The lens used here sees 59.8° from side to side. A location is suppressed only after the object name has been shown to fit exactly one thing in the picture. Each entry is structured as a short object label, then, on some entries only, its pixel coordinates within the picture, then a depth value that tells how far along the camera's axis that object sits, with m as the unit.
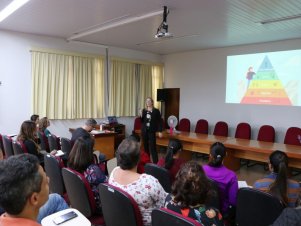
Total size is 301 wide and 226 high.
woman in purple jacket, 2.42
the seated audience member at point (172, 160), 2.75
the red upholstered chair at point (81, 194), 2.18
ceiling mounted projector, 3.87
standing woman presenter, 5.63
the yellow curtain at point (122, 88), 7.25
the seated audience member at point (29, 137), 3.69
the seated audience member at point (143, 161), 3.09
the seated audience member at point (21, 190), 1.01
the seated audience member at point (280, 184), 2.08
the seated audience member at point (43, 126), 4.87
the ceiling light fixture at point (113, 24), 4.09
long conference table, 4.33
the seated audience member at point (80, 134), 3.88
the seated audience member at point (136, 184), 1.87
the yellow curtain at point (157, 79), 8.27
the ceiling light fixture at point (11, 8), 3.81
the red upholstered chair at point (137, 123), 7.22
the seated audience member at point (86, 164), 2.43
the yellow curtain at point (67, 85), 5.97
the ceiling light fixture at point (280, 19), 4.08
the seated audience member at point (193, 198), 1.52
